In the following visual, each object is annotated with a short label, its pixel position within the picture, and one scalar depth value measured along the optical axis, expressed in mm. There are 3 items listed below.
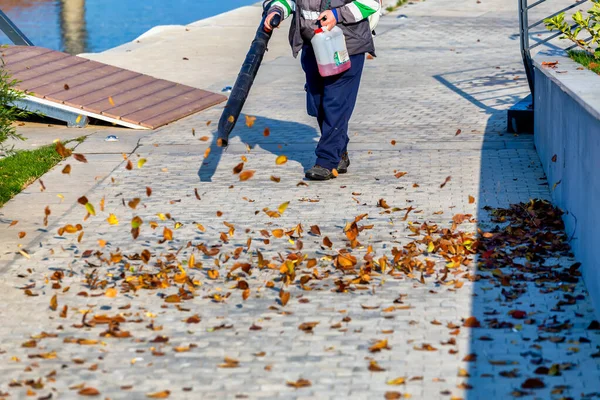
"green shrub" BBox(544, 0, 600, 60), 14828
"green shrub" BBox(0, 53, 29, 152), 12211
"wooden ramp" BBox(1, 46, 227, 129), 18891
